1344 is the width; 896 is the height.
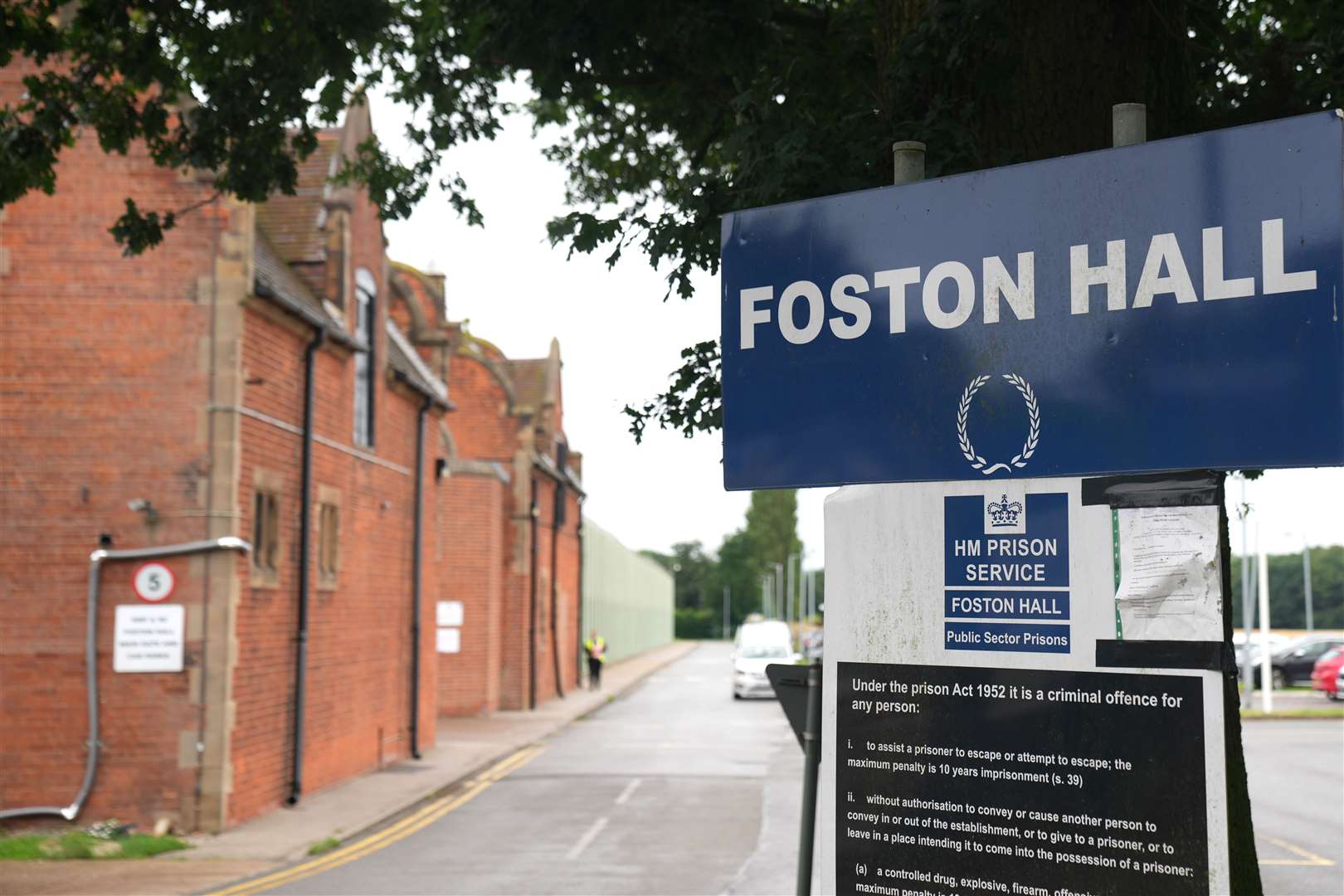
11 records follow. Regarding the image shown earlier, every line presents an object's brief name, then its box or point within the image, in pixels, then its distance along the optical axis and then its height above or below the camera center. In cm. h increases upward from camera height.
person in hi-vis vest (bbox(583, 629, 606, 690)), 4738 -255
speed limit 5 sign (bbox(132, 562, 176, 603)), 1581 -3
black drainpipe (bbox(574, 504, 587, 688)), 5200 -214
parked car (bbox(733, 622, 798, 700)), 4244 -222
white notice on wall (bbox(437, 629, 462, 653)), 3484 -147
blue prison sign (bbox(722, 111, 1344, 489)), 340 +72
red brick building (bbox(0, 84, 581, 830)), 1574 +121
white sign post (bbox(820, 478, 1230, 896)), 338 -30
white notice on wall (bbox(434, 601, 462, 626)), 3497 -78
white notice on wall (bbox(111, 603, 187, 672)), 1573 -64
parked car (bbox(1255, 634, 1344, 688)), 4738 -245
